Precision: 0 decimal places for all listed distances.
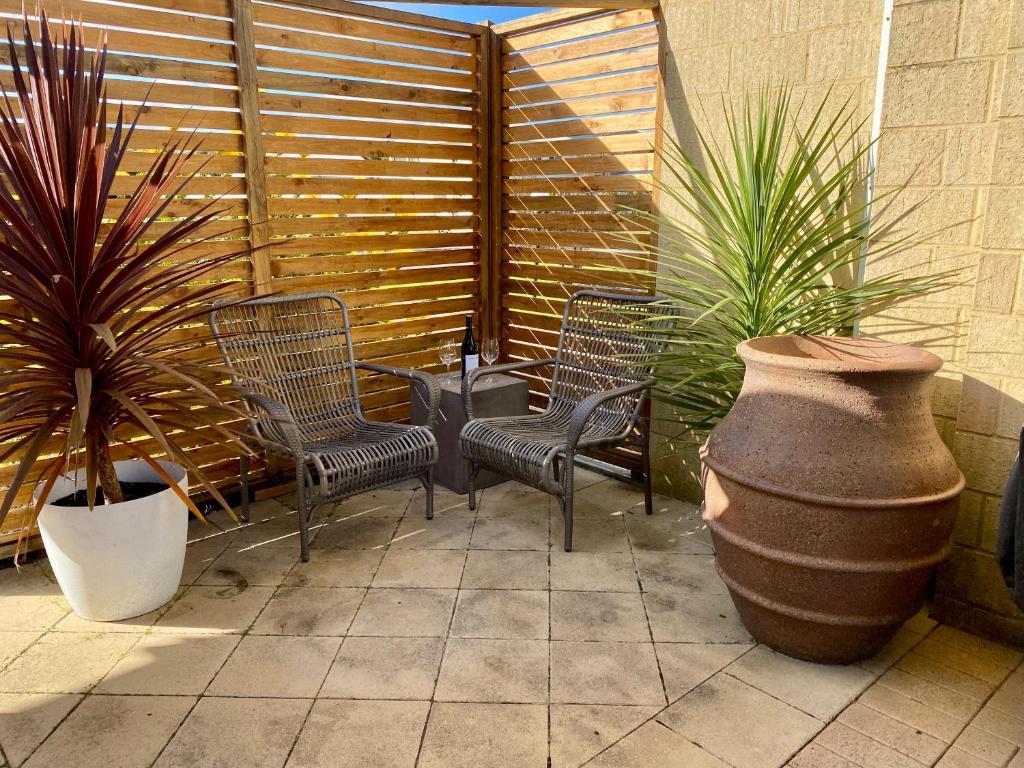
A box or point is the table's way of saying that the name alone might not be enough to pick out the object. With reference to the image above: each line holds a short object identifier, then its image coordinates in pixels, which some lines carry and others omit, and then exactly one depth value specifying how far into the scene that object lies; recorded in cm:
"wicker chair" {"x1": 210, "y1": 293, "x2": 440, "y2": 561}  295
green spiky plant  264
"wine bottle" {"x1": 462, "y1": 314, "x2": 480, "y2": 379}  371
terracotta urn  207
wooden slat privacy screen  316
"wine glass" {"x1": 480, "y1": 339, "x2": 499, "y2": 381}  377
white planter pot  243
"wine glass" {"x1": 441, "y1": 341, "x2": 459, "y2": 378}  370
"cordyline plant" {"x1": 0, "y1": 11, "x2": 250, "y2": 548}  217
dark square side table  362
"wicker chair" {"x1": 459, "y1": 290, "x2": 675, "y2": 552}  302
